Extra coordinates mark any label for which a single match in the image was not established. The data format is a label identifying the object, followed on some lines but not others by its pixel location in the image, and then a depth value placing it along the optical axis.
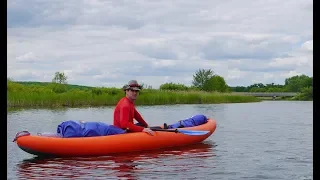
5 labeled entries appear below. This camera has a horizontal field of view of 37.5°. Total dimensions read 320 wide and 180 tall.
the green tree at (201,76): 48.18
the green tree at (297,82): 53.53
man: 7.52
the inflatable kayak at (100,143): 6.88
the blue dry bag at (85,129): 7.20
